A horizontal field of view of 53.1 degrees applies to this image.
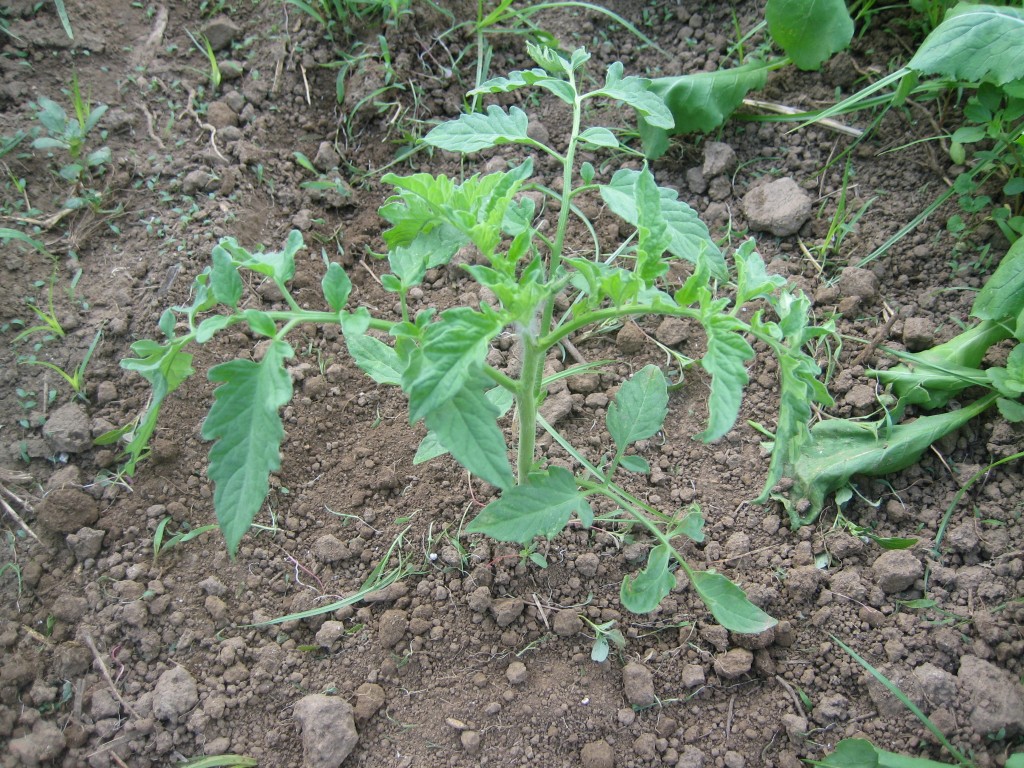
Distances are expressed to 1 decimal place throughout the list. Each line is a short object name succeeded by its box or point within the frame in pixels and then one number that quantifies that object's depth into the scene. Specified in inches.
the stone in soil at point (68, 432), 22.5
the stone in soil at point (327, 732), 19.4
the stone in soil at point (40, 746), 19.3
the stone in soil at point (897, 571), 20.9
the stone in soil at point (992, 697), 19.4
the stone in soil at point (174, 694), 19.9
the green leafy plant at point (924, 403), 22.2
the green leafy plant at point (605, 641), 20.6
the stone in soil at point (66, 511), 21.7
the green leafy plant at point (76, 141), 25.1
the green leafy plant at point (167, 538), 21.8
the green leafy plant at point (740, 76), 26.5
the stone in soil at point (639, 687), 20.1
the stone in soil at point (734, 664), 20.2
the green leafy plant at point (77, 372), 23.1
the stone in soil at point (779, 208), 25.8
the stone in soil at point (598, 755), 19.5
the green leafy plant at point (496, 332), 16.1
